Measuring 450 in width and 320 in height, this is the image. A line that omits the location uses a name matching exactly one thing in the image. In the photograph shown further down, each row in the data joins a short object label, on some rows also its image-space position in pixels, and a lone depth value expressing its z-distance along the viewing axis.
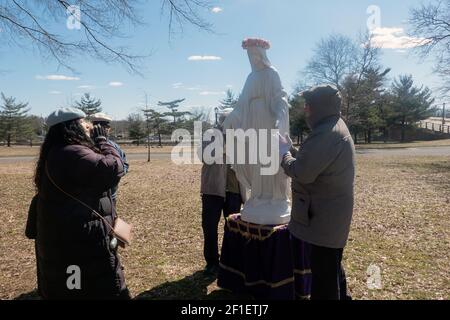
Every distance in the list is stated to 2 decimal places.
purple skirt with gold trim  3.40
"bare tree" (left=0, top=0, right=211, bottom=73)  5.88
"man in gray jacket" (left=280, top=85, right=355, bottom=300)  2.57
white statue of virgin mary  3.54
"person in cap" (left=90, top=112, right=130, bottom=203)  3.93
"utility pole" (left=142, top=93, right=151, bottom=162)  31.35
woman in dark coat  2.44
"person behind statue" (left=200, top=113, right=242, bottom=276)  4.27
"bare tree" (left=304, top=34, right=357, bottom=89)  31.92
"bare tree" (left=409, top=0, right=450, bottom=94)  16.02
